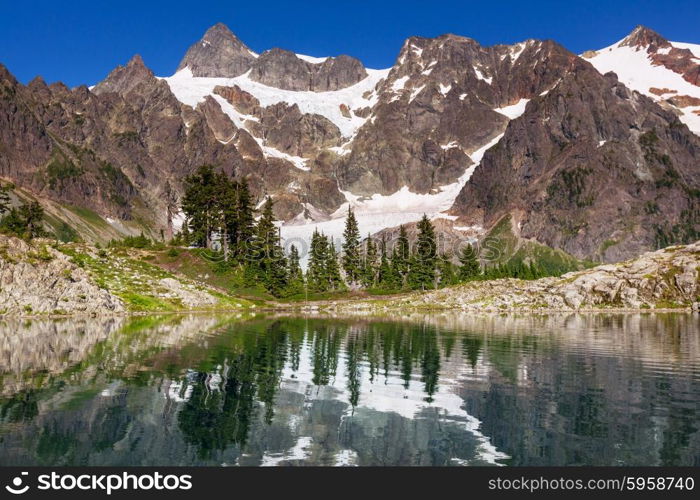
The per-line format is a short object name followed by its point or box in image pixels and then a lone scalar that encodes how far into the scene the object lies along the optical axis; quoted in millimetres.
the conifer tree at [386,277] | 149500
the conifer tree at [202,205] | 129000
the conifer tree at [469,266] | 177000
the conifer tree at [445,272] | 168500
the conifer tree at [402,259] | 156750
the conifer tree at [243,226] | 125188
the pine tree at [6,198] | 104500
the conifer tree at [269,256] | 123188
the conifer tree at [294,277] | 129500
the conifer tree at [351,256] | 158250
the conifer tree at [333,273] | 149250
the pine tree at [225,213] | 125750
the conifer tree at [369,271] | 157500
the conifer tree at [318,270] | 145250
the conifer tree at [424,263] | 152625
